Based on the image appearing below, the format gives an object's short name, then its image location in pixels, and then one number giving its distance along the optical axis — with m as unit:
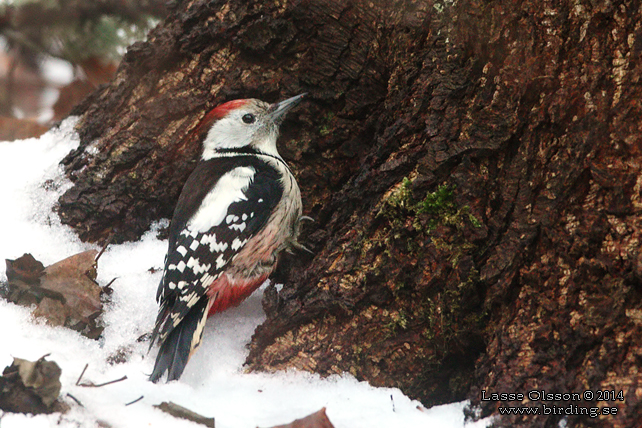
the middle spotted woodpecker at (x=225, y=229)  5.73
